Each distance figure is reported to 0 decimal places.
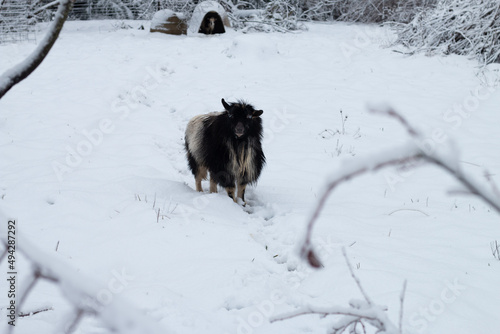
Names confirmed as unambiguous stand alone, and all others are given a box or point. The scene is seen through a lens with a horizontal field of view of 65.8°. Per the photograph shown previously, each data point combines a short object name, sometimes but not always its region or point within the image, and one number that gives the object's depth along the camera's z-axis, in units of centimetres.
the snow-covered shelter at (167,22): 1565
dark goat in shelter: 1596
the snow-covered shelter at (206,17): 1588
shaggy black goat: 496
